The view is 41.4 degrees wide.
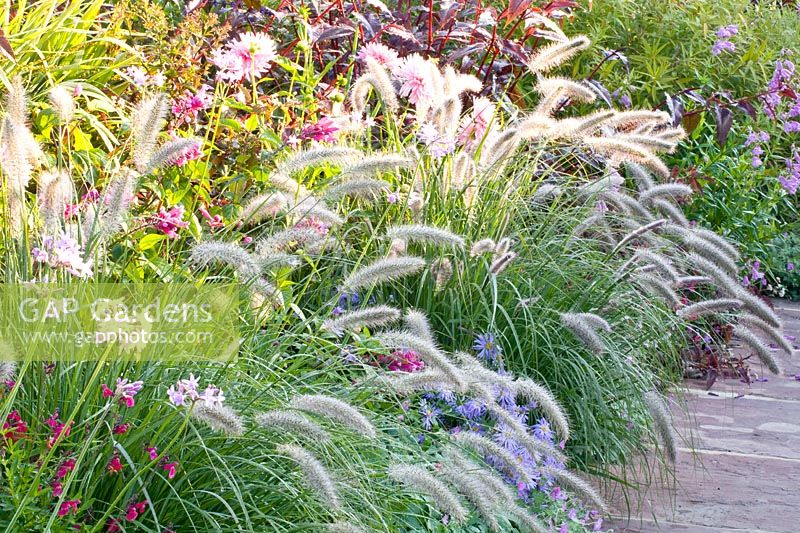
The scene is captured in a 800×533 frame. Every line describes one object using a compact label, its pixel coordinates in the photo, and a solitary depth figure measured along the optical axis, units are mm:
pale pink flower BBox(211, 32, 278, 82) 3273
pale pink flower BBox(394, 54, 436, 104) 3559
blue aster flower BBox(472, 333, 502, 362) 3246
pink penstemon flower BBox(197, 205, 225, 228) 3127
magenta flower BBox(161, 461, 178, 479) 1964
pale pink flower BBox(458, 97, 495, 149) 3854
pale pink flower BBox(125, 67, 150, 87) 3314
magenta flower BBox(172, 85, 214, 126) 3272
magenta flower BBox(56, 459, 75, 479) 1908
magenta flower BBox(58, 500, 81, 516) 1901
